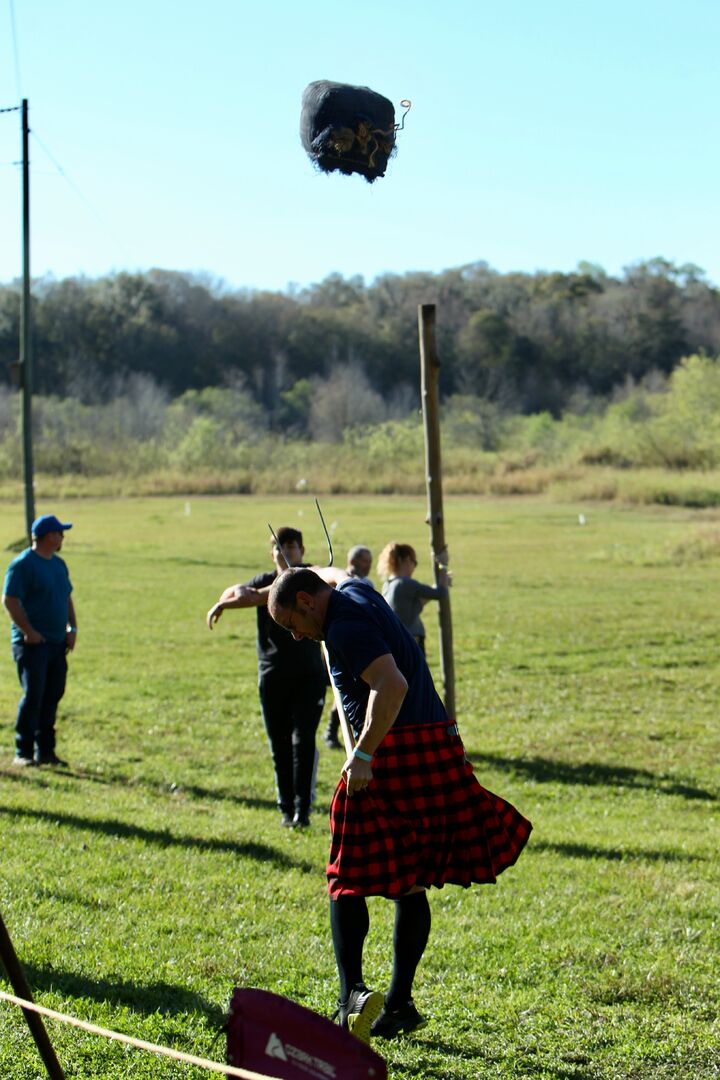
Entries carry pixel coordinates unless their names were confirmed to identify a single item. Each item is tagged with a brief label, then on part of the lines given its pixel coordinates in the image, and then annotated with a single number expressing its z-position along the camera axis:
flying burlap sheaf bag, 9.65
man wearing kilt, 9.01
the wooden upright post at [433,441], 19.17
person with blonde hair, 20.72
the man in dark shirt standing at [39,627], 20.20
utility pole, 35.50
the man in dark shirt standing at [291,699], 16.84
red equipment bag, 7.39
